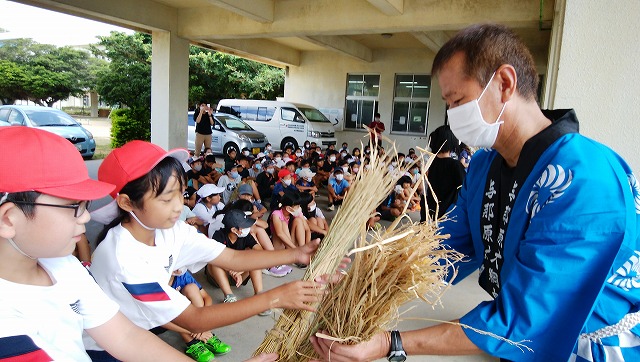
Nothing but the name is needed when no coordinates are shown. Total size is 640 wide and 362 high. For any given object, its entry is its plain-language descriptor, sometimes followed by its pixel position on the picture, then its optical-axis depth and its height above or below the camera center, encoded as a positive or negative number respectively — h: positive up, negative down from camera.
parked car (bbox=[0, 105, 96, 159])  9.91 -0.28
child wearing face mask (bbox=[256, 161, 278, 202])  6.32 -0.93
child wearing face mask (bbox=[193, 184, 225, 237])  3.90 -0.83
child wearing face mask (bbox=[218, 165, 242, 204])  5.29 -0.81
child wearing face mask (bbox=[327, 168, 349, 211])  6.38 -0.92
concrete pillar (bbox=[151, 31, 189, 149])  8.72 +0.65
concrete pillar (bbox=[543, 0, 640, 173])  2.57 +0.45
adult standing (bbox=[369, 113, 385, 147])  11.89 +0.38
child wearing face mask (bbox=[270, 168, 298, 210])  4.70 -0.76
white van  11.71 +0.12
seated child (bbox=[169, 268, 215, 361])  2.36 -1.17
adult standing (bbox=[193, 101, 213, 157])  9.58 -0.14
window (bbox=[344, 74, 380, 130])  13.45 +0.99
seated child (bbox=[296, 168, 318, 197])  5.84 -0.83
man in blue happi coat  0.90 -0.20
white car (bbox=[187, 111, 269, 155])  10.57 -0.37
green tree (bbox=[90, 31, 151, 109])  17.48 +1.85
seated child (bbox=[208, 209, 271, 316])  3.21 -0.95
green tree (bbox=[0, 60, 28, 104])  17.78 +1.16
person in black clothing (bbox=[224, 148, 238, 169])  6.88 -0.63
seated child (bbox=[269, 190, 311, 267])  4.11 -1.02
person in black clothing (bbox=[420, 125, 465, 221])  3.47 -0.35
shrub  13.25 -0.30
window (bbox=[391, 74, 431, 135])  12.81 +0.89
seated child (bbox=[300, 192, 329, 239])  4.54 -1.02
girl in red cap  1.38 -0.47
